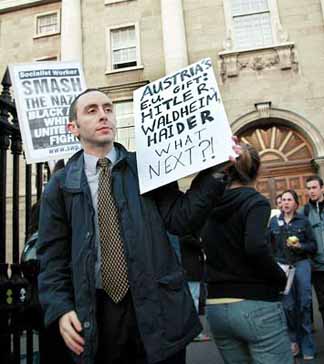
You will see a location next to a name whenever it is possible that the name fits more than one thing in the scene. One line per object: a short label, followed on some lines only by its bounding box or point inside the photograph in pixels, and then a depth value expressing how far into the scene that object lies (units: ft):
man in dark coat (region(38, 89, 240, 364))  5.46
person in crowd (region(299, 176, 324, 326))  15.53
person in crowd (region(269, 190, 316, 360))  14.56
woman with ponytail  7.04
